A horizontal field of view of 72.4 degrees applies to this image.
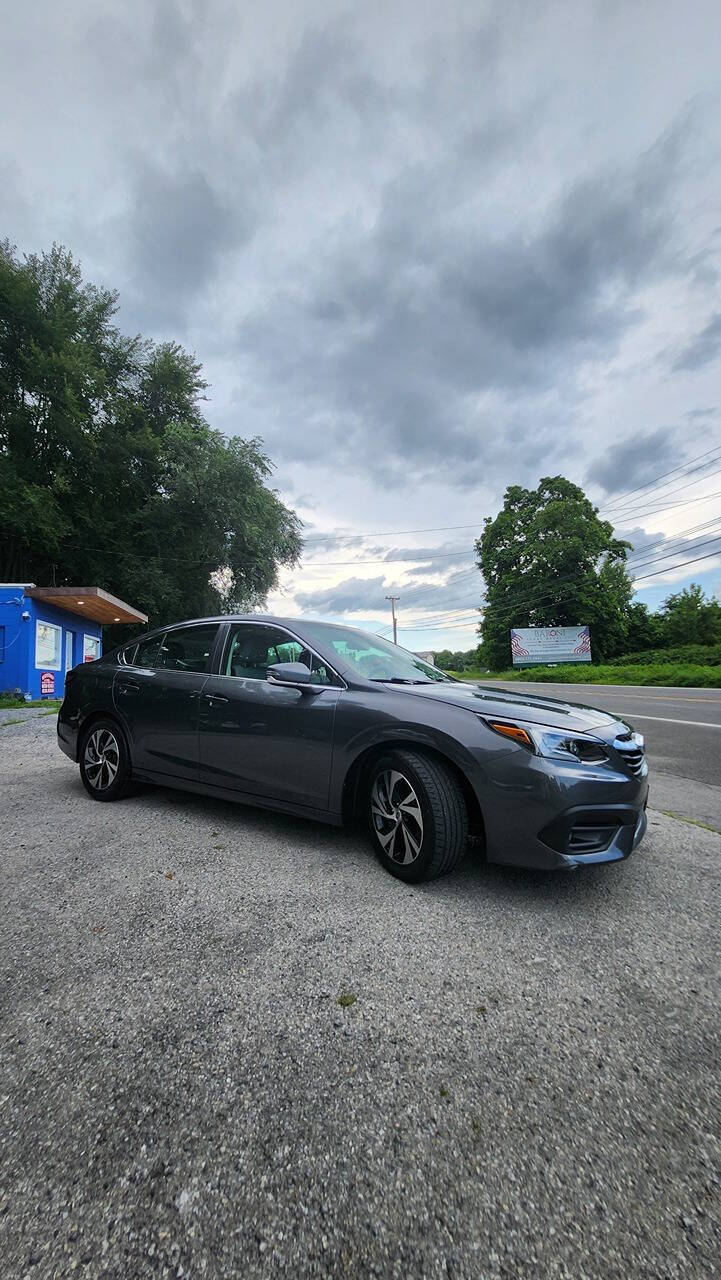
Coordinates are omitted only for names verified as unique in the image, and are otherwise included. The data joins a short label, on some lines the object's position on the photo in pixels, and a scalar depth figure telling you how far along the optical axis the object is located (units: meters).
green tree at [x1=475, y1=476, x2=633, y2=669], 40.25
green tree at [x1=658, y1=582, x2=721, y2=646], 39.09
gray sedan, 2.27
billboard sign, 38.69
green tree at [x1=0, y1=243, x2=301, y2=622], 19.66
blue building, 14.11
